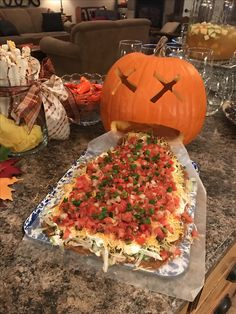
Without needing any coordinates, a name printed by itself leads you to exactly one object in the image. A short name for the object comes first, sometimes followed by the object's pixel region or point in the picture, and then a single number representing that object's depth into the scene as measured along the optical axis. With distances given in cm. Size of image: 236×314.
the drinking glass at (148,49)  103
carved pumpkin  87
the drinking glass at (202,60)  117
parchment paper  52
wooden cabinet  68
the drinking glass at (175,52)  113
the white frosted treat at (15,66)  75
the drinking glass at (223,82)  138
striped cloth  82
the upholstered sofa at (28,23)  624
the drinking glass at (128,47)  111
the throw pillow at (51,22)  688
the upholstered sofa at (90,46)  368
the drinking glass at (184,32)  156
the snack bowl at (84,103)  100
